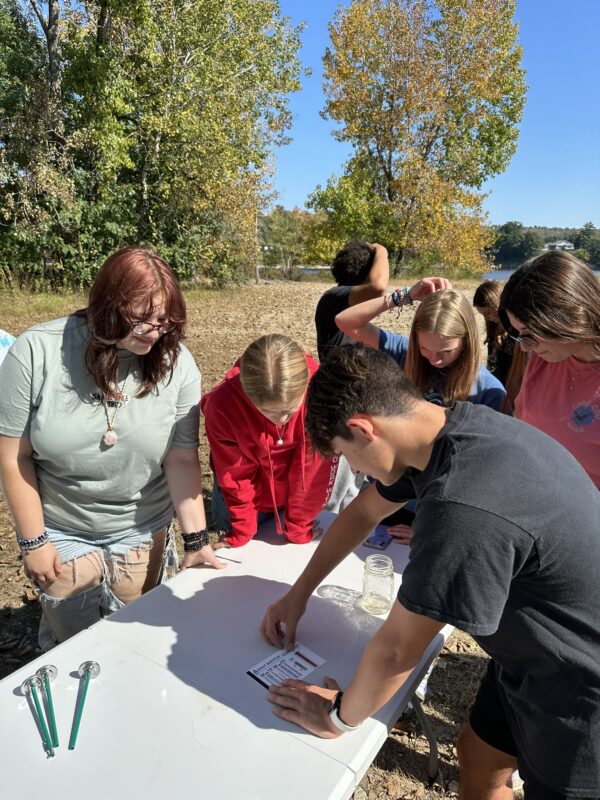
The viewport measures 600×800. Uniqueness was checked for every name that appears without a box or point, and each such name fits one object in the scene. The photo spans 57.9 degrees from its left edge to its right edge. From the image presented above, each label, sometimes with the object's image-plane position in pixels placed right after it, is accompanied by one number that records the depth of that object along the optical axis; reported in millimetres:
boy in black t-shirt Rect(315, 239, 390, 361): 3709
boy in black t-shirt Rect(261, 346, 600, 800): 945
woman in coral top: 1727
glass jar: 1675
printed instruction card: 1392
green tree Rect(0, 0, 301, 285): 11438
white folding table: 1114
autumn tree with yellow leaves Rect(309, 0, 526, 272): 18562
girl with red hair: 1736
